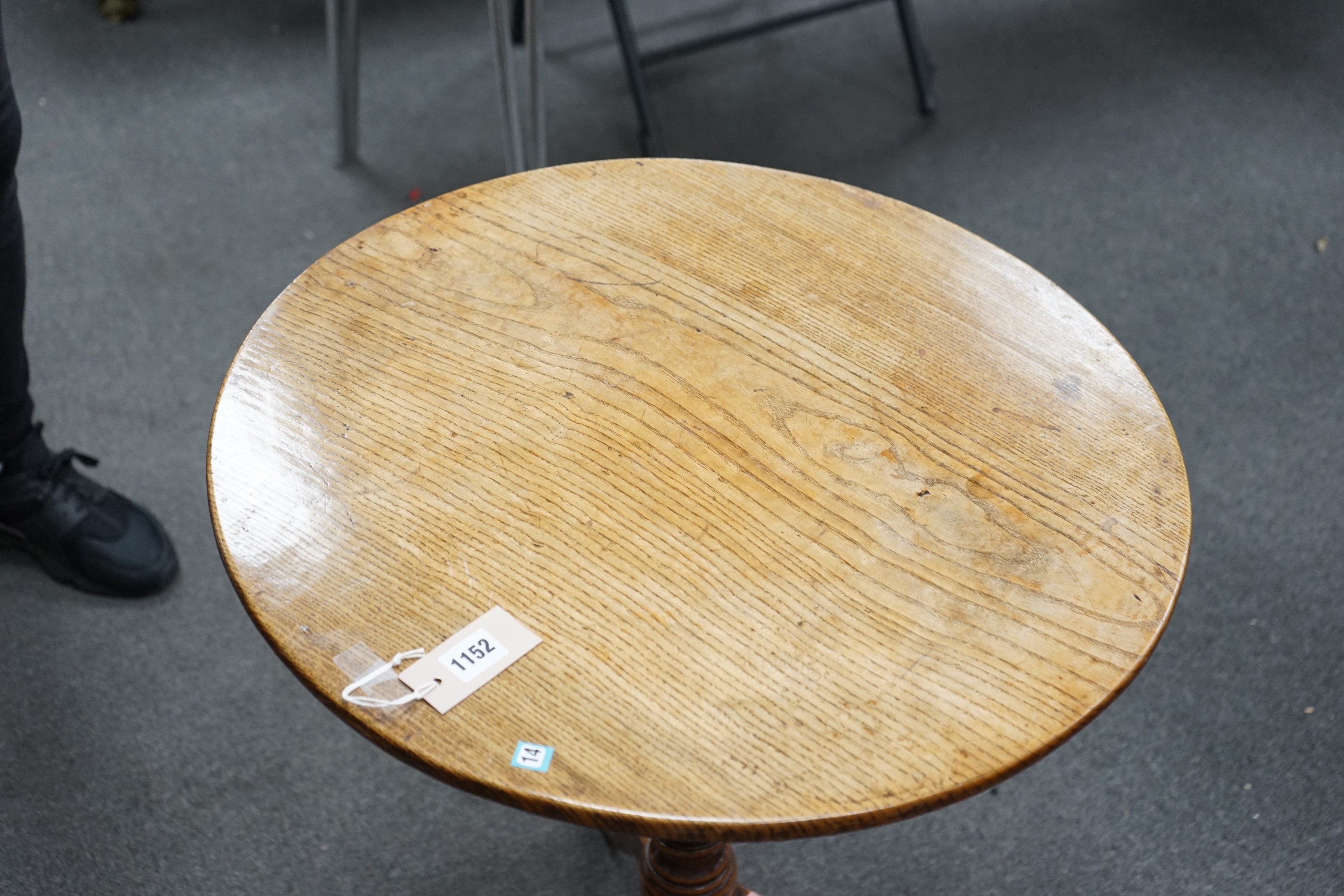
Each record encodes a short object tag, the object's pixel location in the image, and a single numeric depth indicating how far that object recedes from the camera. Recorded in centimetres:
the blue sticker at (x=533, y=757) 65
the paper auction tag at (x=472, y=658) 69
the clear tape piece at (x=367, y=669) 68
